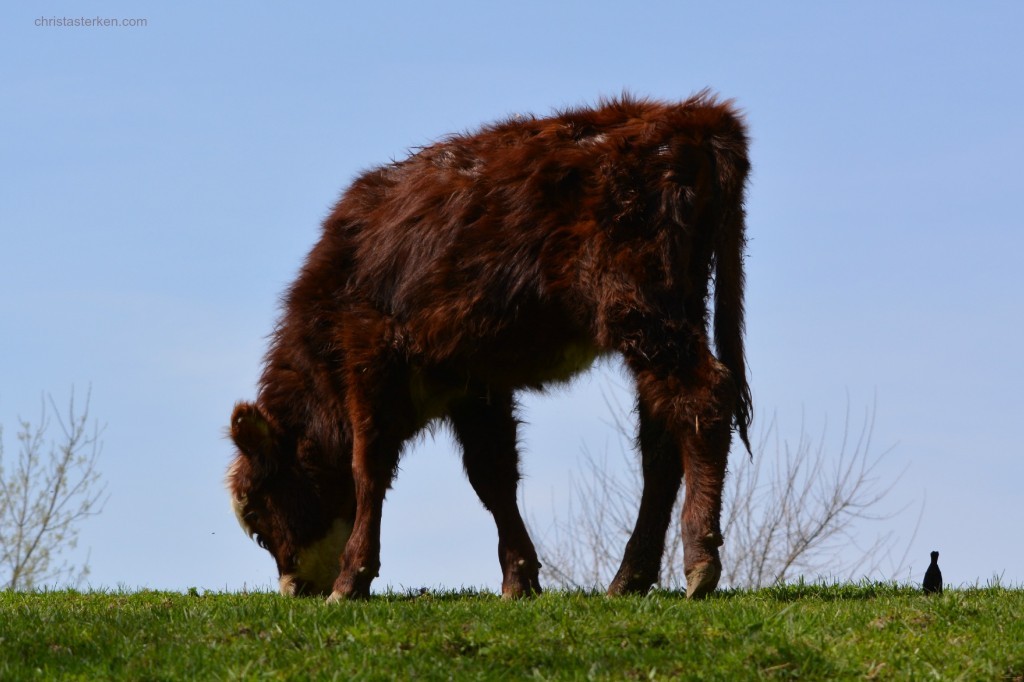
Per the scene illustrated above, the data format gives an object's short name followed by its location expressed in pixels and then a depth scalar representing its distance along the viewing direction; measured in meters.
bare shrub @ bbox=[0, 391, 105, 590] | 38.81
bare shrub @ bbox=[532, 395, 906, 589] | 34.50
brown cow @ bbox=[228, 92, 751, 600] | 15.02
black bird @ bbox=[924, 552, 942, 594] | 16.25
